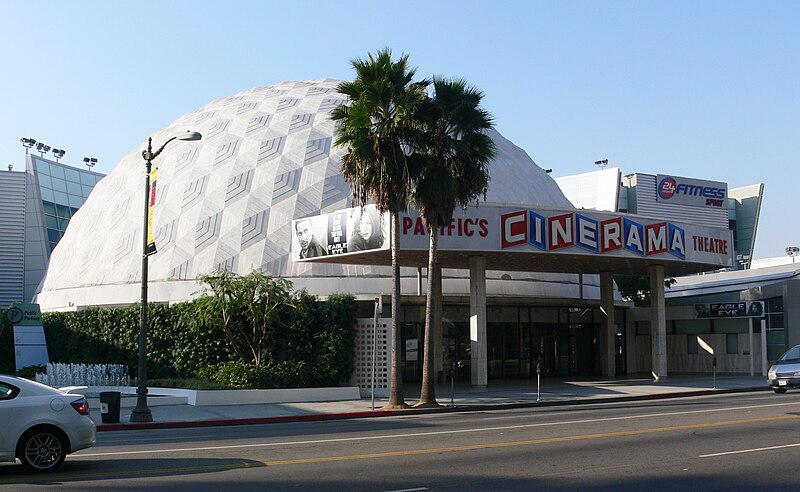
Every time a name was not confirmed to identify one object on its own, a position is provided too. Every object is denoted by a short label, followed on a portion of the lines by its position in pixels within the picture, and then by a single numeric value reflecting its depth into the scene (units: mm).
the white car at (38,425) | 12383
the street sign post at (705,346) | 45153
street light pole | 23108
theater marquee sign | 31781
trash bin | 22406
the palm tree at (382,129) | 25438
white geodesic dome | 39219
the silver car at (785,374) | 28625
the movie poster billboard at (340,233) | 30953
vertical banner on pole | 24456
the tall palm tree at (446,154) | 26094
